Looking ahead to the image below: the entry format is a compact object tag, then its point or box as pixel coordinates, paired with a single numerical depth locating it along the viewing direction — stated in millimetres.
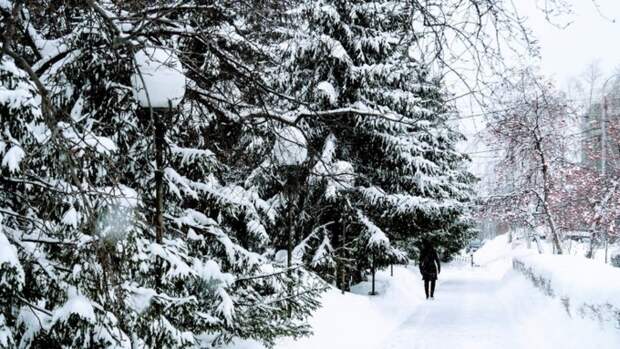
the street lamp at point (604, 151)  21228
